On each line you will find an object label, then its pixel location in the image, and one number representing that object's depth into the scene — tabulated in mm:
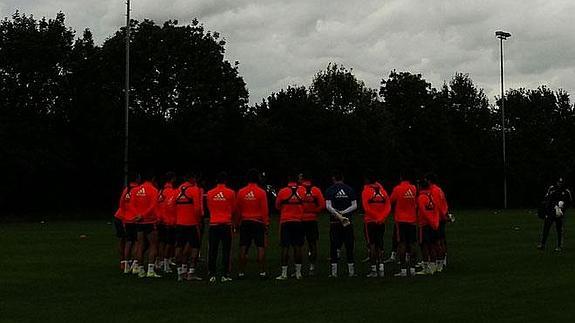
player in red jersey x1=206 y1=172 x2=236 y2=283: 20438
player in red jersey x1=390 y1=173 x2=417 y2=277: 21391
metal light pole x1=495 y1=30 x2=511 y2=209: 89875
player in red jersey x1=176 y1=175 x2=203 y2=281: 20688
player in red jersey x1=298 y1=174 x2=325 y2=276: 21531
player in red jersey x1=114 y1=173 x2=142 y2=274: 21656
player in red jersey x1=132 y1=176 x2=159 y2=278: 21359
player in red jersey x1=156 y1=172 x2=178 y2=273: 21719
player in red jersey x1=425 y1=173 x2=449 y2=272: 22141
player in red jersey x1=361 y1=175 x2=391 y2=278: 21266
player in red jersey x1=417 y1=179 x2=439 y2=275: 21469
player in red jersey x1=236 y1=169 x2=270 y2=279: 20891
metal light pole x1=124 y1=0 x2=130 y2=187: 62206
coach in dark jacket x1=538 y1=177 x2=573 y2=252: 28969
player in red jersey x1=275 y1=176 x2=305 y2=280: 21125
